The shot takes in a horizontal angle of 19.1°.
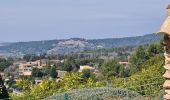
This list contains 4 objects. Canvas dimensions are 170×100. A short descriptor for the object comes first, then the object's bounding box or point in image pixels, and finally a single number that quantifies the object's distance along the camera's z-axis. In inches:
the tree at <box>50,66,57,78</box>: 2882.6
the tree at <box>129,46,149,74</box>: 1811.0
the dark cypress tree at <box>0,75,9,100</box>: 780.1
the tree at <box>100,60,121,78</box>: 1830.7
